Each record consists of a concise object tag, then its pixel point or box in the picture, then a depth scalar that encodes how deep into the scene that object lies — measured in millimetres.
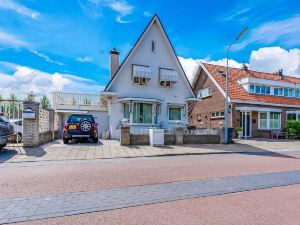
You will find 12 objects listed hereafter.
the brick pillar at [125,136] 15266
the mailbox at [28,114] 12922
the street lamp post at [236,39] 16231
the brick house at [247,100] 24906
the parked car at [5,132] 11391
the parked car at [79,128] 15562
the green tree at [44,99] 55684
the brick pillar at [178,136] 16844
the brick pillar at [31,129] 13000
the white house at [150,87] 20234
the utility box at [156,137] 15555
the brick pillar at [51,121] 17811
